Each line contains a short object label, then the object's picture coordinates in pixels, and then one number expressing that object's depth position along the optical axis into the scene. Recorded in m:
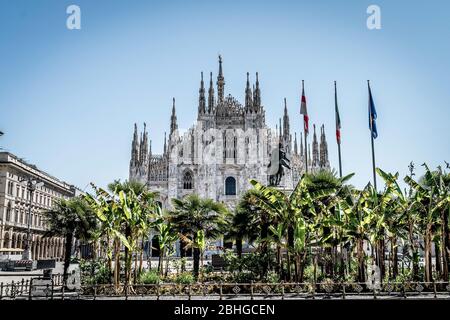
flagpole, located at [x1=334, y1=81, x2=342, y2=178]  26.34
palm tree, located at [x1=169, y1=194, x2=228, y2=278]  28.58
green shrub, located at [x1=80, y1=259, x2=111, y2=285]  23.38
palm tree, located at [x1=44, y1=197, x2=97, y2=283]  28.59
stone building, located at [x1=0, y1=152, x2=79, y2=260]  50.69
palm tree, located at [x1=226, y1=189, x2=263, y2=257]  28.44
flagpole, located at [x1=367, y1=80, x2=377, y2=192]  24.65
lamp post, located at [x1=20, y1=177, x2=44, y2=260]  47.19
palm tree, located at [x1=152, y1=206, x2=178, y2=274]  25.38
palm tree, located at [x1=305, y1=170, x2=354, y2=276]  22.17
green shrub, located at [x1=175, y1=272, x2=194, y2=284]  23.06
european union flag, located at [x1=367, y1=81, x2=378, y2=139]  26.95
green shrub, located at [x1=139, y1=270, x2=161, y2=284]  22.73
